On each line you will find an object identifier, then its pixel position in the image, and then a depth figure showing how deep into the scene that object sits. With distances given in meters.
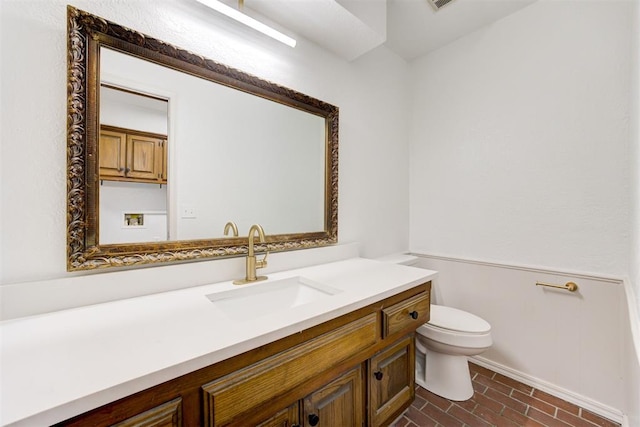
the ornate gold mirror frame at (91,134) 0.90
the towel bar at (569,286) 1.59
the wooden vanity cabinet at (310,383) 0.60
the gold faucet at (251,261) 1.25
